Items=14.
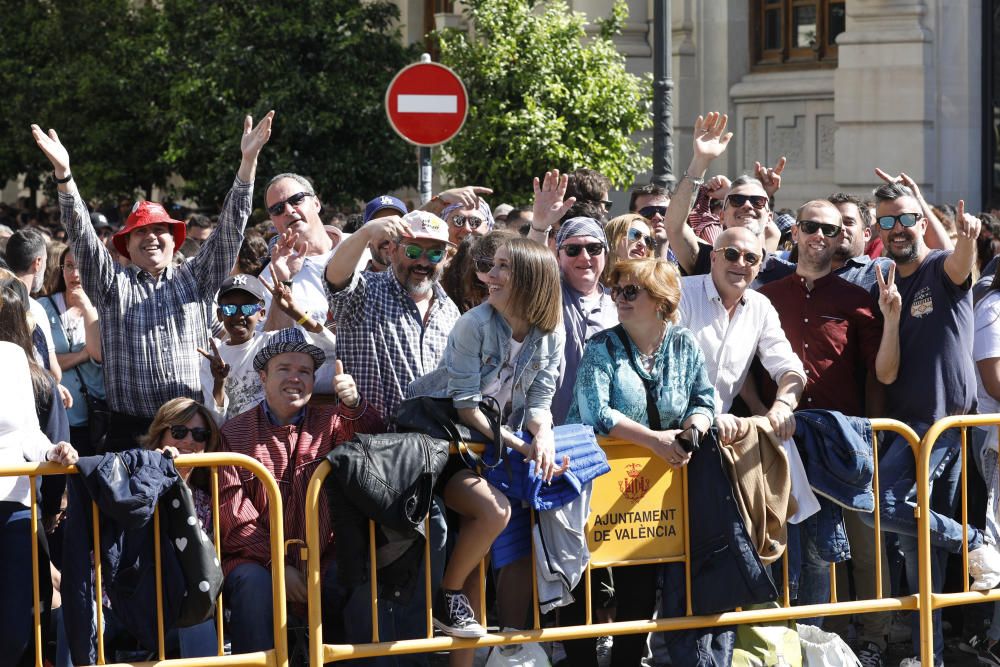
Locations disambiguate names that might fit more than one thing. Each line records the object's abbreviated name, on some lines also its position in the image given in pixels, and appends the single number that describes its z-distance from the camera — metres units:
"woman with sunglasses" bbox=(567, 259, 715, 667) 12.33
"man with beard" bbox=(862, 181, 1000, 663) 13.46
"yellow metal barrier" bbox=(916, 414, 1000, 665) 13.09
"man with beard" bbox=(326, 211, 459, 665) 12.92
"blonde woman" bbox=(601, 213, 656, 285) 14.79
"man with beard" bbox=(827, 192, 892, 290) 14.67
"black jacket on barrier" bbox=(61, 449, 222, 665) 11.05
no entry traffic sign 22.34
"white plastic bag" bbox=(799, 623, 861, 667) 12.86
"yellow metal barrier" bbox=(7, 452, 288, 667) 11.18
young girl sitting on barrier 11.87
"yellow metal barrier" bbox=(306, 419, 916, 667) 12.36
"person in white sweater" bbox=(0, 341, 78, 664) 11.31
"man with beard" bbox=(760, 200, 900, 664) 13.85
